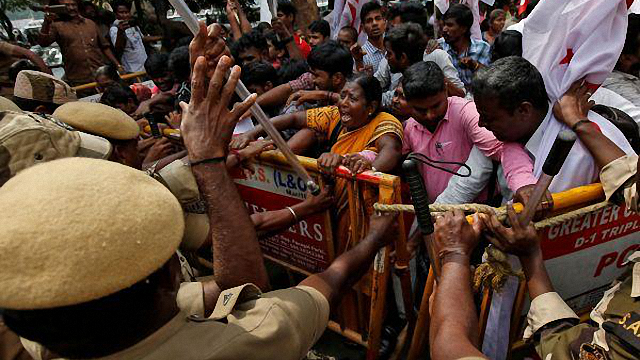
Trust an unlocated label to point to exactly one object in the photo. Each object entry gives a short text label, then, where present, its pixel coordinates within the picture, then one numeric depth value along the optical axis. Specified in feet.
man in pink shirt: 8.66
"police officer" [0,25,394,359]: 2.90
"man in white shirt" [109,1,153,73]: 26.76
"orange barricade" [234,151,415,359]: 7.84
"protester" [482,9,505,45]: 23.98
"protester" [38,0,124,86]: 23.95
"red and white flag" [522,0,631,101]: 7.05
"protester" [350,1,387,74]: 16.67
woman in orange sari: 8.30
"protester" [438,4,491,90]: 14.71
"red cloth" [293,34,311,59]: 20.68
